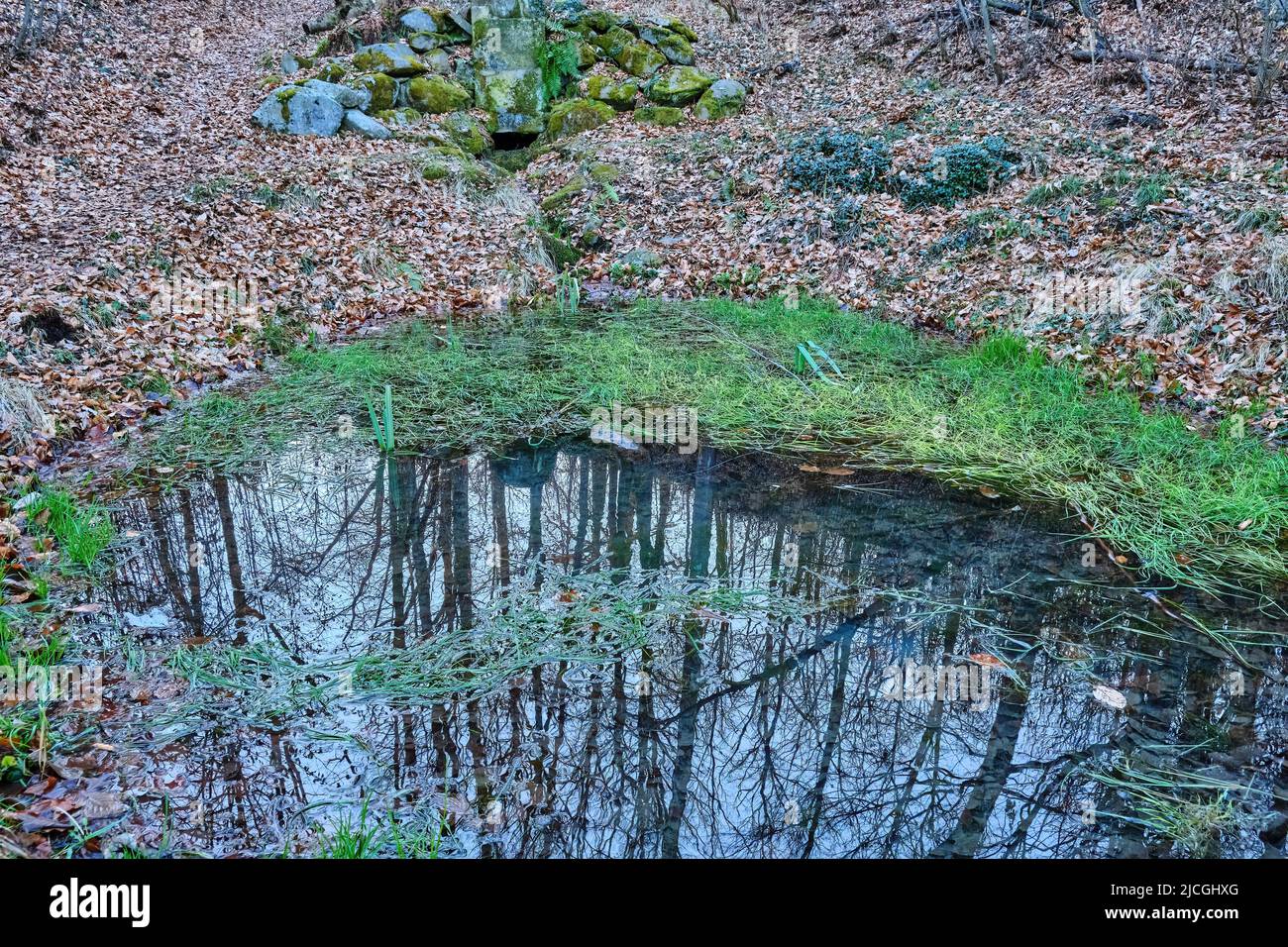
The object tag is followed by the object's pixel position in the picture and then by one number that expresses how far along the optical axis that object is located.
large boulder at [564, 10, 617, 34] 14.74
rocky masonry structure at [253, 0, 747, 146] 12.84
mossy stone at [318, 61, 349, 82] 12.80
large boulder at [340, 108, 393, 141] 11.80
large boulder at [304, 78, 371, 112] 12.12
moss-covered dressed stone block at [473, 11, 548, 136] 13.52
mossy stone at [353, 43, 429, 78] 13.16
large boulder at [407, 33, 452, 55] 14.02
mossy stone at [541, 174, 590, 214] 11.53
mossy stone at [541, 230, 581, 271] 10.45
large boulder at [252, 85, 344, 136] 11.56
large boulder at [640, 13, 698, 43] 15.10
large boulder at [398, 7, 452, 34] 14.25
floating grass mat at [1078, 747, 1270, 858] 2.54
